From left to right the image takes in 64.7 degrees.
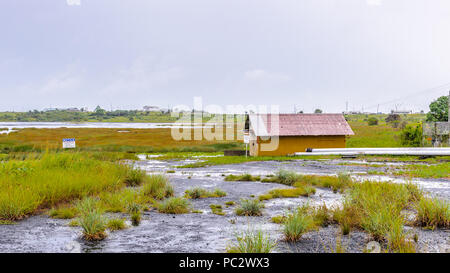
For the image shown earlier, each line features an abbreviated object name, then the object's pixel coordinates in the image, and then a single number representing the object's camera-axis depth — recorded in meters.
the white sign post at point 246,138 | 30.30
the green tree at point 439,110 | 54.25
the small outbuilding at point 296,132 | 33.59
